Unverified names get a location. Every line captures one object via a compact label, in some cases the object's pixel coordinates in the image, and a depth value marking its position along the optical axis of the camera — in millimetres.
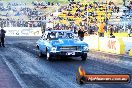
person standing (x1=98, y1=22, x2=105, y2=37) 33869
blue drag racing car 17828
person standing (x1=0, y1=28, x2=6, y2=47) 31873
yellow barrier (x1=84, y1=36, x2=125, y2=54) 23689
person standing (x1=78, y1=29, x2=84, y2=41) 31922
